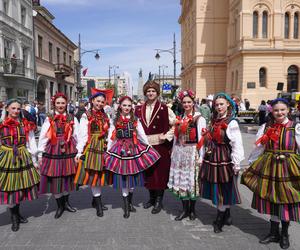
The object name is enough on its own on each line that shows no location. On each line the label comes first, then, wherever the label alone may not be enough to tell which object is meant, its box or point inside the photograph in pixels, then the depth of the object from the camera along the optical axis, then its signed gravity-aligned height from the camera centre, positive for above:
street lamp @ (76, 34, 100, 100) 20.86 +3.35
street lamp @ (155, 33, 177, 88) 24.69 +5.13
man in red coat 4.76 -0.31
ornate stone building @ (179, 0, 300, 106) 27.91 +6.32
